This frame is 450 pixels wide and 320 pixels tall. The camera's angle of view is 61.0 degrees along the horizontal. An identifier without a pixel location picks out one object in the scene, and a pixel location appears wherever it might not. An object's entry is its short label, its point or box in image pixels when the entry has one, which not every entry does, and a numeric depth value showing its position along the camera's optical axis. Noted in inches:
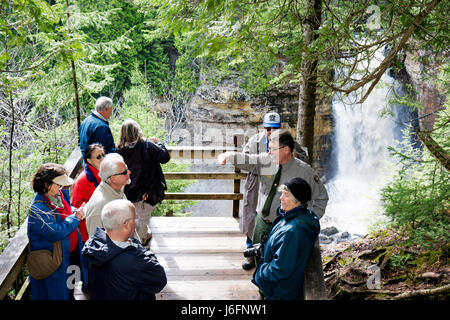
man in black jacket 105.5
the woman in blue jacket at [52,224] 129.6
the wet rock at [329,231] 615.2
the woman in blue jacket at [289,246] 115.4
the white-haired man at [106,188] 137.9
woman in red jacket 166.4
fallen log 194.6
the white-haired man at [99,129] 190.9
